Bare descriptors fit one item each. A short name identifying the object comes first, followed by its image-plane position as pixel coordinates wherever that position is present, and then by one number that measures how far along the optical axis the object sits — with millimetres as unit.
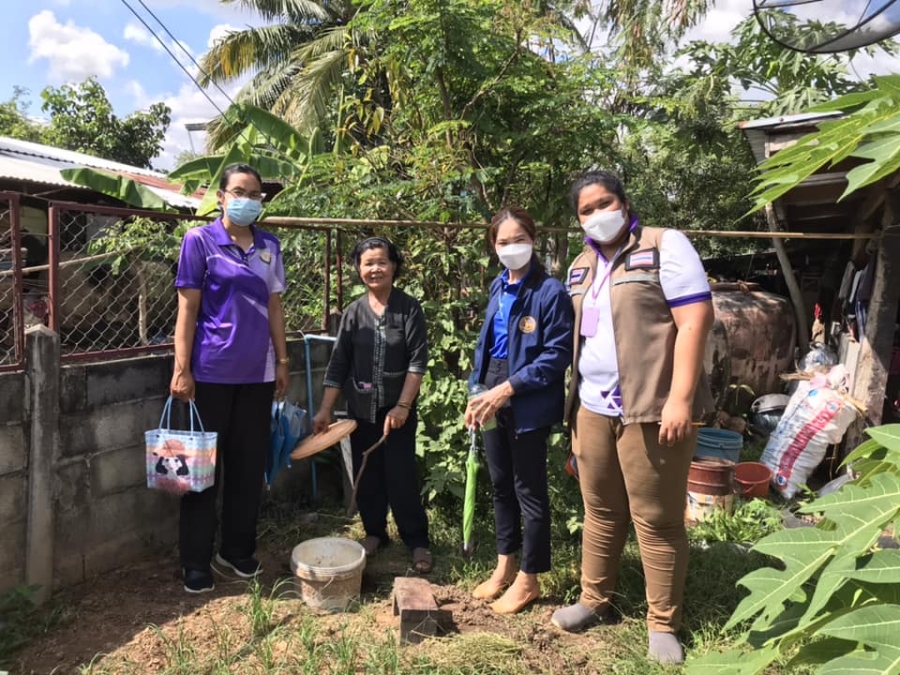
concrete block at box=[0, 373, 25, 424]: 2826
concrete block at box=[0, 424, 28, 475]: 2836
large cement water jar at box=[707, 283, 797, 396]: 6445
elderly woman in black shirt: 3410
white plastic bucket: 3027
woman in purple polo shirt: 3035
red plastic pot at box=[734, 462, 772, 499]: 4828
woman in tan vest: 2467
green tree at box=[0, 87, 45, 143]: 20719
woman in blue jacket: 2896
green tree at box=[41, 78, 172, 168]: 17609
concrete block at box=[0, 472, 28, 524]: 2846
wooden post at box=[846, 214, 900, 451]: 4730
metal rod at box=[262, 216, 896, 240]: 3750
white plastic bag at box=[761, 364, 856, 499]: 4848
